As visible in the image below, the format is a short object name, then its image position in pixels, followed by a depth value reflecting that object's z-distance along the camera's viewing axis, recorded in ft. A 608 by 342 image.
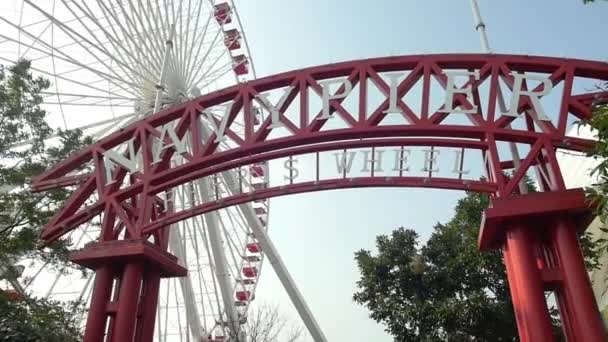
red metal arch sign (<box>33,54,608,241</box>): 32.89
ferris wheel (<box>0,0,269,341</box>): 68.90
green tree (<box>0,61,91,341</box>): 43.80
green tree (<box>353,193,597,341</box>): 60.80
